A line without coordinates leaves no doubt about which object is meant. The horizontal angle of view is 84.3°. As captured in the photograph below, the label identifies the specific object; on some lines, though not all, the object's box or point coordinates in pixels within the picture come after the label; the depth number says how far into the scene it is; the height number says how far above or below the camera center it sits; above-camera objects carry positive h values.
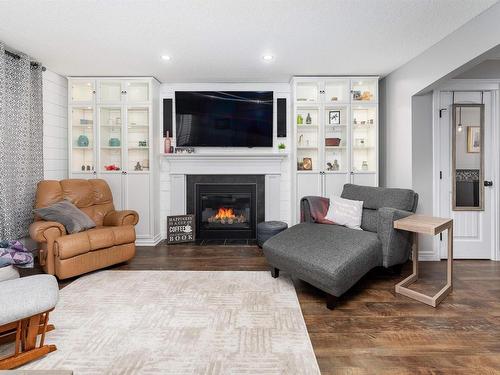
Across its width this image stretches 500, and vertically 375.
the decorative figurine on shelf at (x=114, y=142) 4.21 +0.61
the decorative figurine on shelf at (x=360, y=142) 4.18 +0.60
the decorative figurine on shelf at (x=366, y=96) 4.07 +1.26
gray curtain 3.04 +0.49
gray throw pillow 3.01 -0.38
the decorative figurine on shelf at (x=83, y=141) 4.13 +0.61
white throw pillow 3.13 -0.36
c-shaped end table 2.35 -0.46
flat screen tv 4.38 +1.05
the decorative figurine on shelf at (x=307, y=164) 4.22 +0.26
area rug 1.64 -1.06
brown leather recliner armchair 2.80 -0.57
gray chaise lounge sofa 2.29 -0.60
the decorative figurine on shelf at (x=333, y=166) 4.20 +0.23
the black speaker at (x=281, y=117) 4.45 +1.04
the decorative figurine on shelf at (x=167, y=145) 4.35 +0.58
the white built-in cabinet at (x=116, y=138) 4.10 +0.67
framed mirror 3.44 +0.30
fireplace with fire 4.47 -0.40
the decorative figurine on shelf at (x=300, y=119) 4.18 +0.94
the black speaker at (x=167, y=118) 4.45 +1.03
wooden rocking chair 1.57 -0.76
